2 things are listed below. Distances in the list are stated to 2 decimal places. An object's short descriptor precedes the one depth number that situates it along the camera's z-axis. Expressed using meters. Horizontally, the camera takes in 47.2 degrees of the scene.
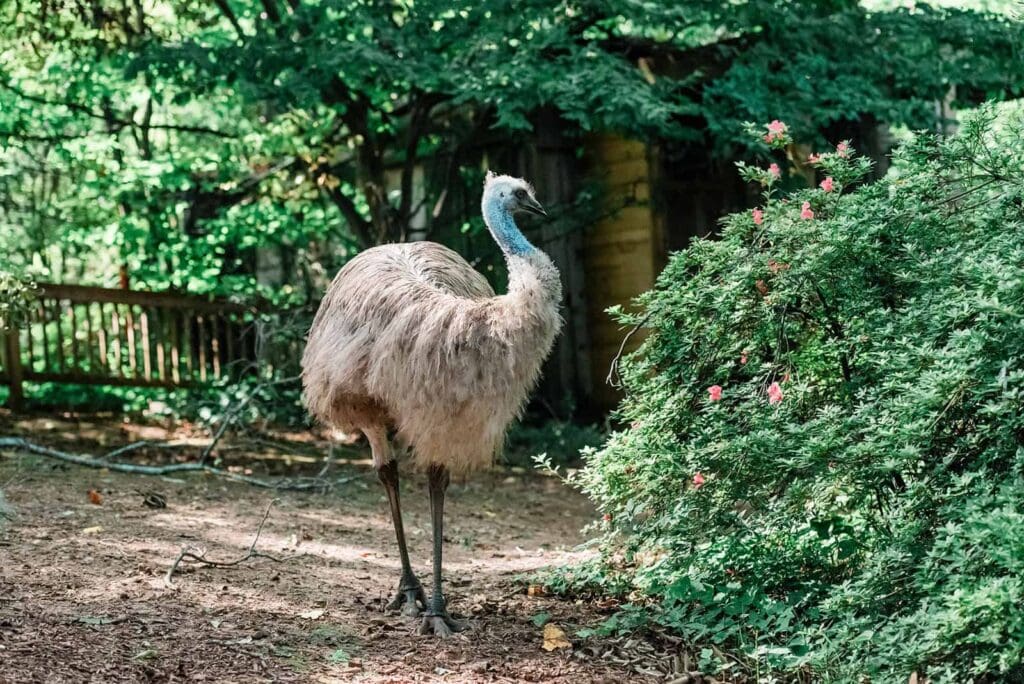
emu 4.64
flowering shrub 3.79
